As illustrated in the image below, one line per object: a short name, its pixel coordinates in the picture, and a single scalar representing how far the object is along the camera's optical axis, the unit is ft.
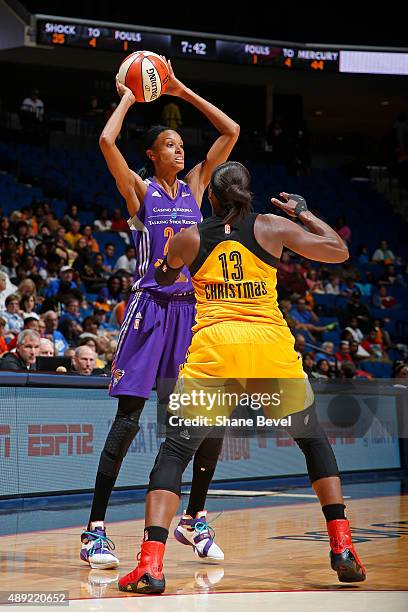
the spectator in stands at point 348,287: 62.97
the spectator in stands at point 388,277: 66.69
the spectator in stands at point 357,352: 53.62
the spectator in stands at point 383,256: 69.56
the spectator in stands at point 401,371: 40.52
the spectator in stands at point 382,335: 58.65
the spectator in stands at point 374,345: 56.70
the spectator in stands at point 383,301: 64.08
